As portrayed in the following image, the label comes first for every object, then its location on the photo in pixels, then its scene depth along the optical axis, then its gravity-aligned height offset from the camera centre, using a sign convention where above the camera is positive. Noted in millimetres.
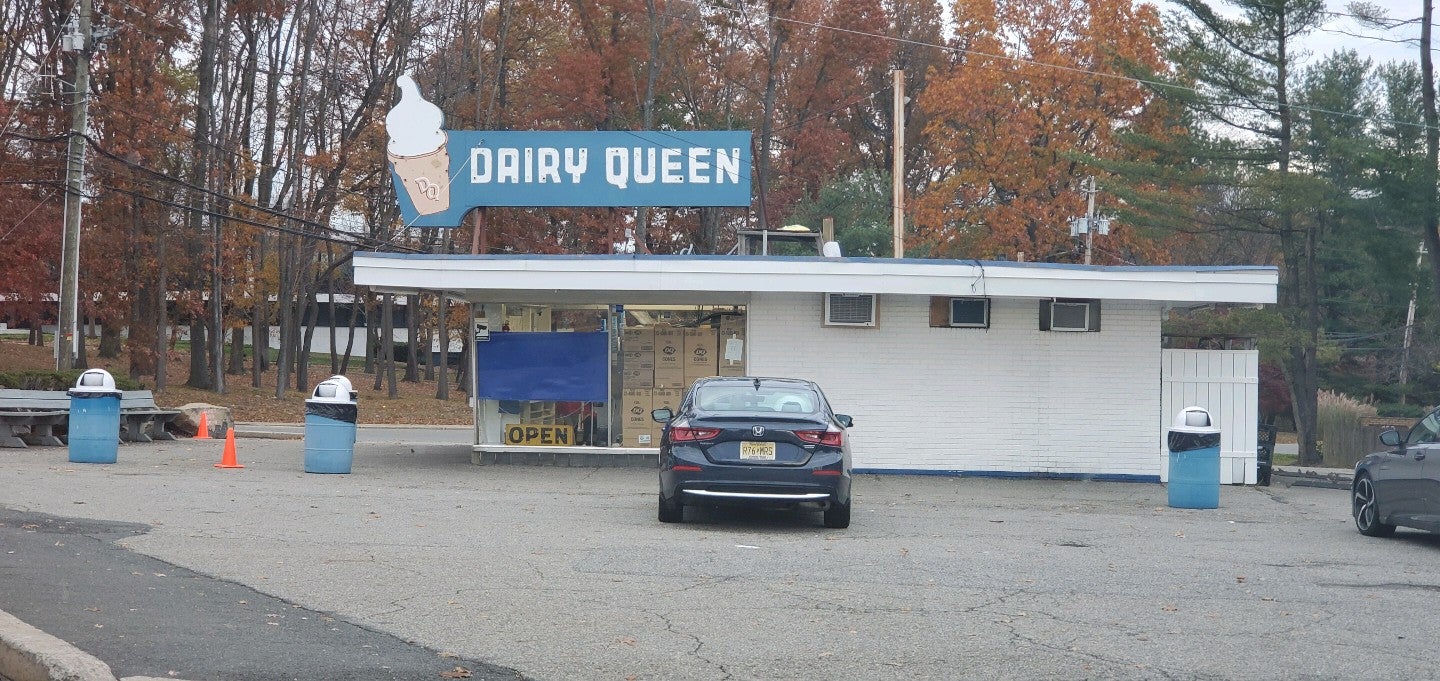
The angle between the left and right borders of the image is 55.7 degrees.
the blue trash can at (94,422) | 18141 -1053
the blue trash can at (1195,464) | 16156 -1086
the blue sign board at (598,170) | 20922 +2884
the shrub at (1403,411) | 41391 -1012
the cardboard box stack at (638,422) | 19938 -934
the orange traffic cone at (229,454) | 18344 -1450
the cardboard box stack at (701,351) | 20172 +120
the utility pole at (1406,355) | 44753 +771
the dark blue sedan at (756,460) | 12375 -906
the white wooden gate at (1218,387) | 19781 -207
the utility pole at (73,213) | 27484 +2637
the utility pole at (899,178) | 25422 +3652
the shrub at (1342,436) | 36969 -1641
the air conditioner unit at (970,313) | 19656 +776
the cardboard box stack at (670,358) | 20094 +10
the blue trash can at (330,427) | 17484 -1002
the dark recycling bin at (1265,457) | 20406 -1239
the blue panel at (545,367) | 19875 -174
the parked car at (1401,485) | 12547 -1027
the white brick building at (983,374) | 19625 -112
